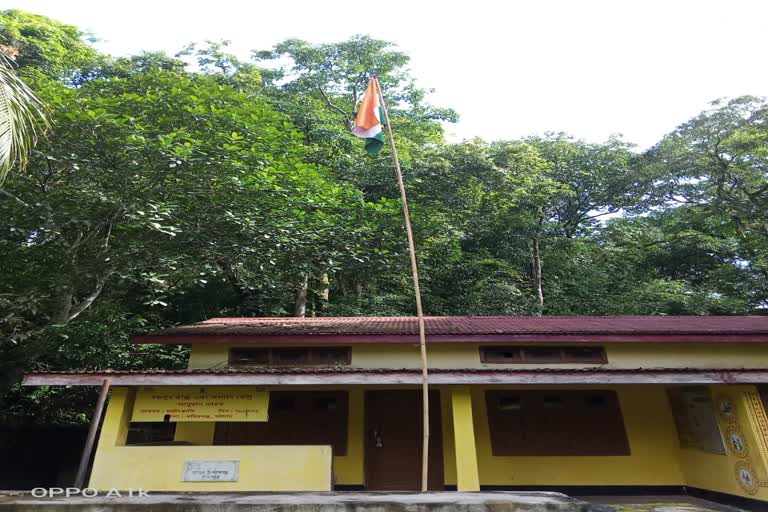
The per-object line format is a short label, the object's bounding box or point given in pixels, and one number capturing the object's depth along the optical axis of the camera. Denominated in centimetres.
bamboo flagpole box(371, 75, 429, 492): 526
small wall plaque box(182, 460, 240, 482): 668
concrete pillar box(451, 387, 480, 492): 651
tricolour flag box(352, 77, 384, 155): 721
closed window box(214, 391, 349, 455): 856
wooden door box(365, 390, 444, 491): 838
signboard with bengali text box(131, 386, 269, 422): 710
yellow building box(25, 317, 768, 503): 725
